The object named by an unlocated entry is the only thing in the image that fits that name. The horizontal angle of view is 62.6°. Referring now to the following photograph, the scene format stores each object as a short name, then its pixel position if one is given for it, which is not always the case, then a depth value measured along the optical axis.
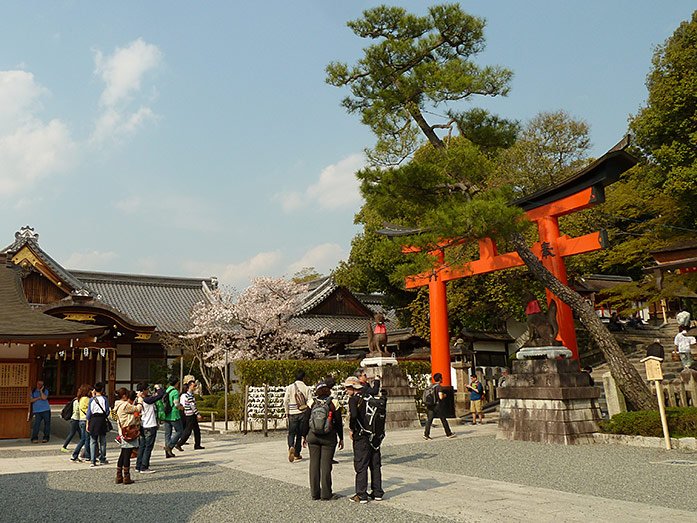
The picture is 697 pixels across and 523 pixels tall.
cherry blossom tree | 28.86
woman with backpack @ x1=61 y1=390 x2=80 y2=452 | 12.29
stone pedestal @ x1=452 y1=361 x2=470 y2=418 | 19.86
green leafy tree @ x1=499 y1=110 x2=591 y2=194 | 30.22
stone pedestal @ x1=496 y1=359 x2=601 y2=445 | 11.91
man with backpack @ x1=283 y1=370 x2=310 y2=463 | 10.20
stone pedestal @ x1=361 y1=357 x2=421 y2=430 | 16.12
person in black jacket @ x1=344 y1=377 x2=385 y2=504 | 7.10
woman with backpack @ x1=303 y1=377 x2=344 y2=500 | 7.17
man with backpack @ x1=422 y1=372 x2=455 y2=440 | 13.43
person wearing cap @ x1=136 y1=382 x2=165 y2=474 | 10.02
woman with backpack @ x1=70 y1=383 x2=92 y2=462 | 11.20
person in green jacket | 11.62
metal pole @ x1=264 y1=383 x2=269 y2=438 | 16.09
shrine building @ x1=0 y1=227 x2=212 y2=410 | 23.78
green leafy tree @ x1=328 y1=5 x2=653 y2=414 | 12.69
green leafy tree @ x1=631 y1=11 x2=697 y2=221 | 18.94
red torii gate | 14.39
